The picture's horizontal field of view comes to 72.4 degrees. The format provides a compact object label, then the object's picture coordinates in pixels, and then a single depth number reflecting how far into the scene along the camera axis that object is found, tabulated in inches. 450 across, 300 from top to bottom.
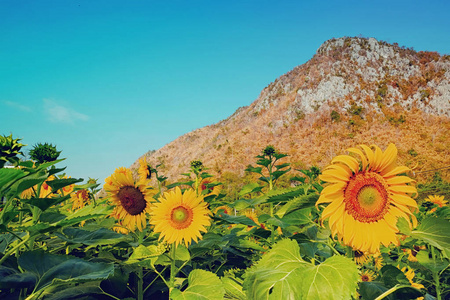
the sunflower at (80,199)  97.4
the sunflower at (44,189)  86.6
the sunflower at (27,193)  78.7
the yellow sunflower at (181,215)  63.6
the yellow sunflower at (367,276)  73.0
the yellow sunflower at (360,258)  68.5
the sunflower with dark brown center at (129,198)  72.4
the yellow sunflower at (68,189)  96.3
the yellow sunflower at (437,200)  135.2
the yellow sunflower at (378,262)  91.4
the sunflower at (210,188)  95.7
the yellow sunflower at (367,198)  40.7
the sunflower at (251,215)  100.7
